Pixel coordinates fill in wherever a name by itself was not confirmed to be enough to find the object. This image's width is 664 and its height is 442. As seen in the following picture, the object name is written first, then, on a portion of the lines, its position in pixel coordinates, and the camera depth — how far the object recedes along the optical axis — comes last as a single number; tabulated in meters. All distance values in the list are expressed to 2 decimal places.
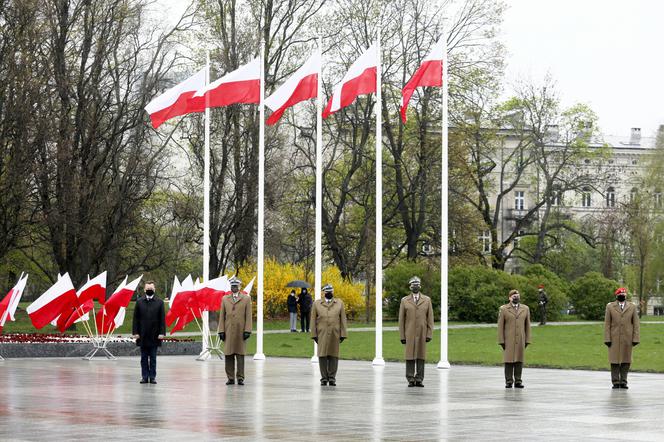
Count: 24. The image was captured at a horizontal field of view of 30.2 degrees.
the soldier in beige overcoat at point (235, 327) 22.00
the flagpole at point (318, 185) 28.19
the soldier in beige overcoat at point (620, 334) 21.48
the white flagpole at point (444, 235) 26.45
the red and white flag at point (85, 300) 31.50
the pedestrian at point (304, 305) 46.62
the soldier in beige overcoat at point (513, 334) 21.70
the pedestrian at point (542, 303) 51.26
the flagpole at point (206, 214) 30.21
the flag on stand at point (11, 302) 31.50
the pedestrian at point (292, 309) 46.53
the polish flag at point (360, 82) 28.19
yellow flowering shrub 56.16
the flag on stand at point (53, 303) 30.94
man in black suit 22.38
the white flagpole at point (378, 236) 27.67
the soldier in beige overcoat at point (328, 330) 21.86
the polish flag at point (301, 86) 28.81
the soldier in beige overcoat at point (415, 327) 21.84
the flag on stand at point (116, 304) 31.00
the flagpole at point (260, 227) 29.34
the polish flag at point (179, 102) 29.92
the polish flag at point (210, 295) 30.52
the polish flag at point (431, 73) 27.11
